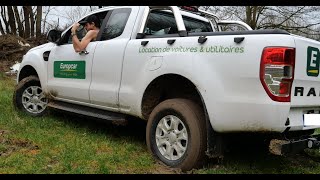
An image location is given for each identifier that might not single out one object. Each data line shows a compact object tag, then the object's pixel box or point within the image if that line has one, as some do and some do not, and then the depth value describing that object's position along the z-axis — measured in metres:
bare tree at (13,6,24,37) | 17.14
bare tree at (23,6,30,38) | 16.91
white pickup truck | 3.22
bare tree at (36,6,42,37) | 16.89
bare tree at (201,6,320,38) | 19.47
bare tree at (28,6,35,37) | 17.05
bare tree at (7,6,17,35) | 16.98
